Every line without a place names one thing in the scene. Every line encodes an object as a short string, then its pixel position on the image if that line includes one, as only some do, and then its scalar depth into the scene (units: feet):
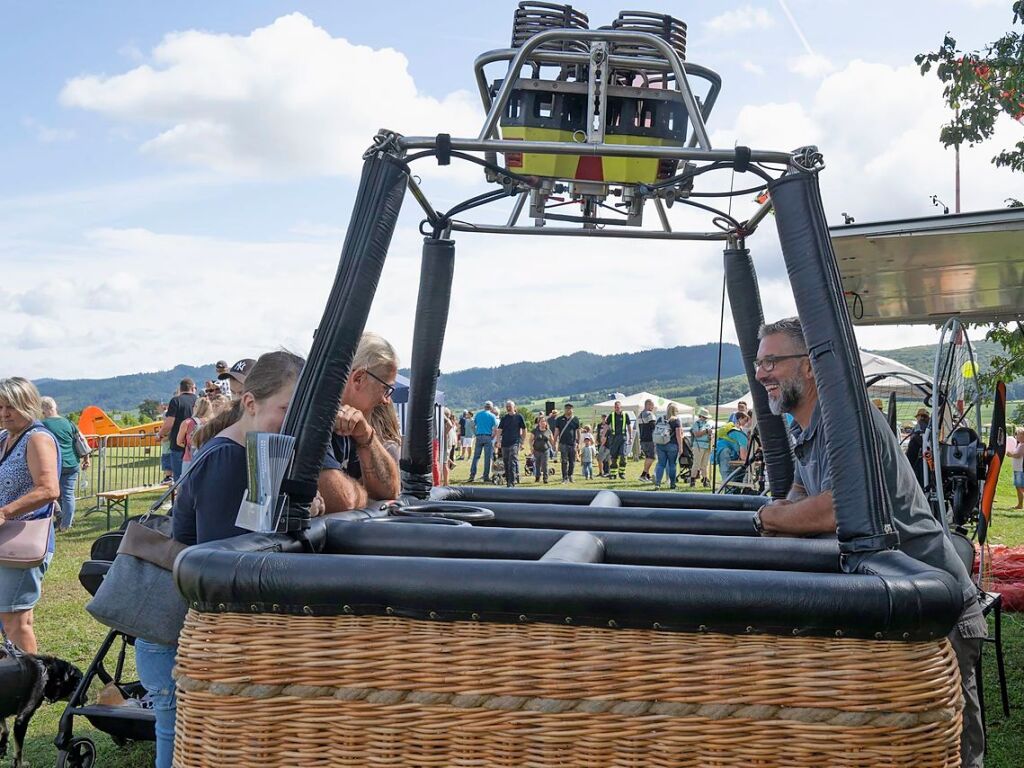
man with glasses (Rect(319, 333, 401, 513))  11.89
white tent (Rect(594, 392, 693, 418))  139.54
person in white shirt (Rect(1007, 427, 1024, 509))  52.44
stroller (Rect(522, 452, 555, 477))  80.94
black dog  12.80
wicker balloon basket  5.46
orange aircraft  61.62
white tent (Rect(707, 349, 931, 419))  23.37
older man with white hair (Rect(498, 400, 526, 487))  62.54
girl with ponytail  8.61
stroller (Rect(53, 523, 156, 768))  12.55
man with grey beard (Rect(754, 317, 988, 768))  9.14
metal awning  17.79
